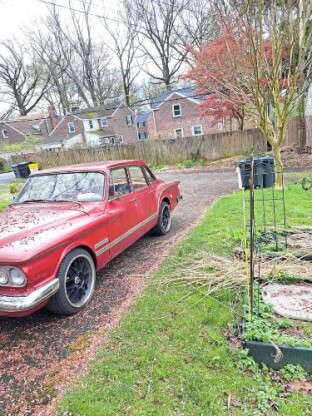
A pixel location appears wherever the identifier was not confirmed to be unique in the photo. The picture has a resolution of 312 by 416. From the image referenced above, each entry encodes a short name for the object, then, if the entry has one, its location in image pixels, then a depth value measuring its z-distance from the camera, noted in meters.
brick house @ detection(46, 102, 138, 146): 37.59
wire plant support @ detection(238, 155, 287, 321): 2.86
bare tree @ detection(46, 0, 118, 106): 31.47
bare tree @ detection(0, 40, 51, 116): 36.94
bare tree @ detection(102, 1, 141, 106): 27.05
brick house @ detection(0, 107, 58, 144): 41.34
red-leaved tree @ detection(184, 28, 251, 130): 6.36
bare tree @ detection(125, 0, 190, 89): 26.34
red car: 2.59
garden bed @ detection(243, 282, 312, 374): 2.31
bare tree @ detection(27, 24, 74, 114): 32.81
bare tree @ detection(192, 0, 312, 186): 5.51
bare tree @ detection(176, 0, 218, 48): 16.77
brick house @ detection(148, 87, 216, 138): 27.86
